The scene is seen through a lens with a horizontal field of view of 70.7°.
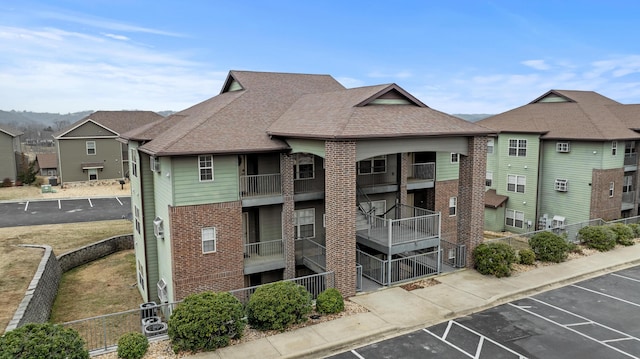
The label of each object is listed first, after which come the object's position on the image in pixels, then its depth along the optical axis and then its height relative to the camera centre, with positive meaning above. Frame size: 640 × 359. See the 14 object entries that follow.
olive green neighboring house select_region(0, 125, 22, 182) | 54.96 -1.04
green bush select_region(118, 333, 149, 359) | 12.52 -5.61
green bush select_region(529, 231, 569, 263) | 21.81 -5.13
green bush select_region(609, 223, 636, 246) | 25.41 -5.29
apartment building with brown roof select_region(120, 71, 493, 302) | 17.23 -1.91
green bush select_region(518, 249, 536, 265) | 21.27 -5.41
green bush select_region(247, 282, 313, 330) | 14.36 -5.24
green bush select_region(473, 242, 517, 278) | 19.64 -5.15
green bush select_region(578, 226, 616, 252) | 24.28 -5.21
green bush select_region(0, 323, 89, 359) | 10.74 -4.81
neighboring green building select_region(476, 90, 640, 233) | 31.00 -1.53
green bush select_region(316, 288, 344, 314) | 15.65 -5.53
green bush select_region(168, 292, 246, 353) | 13.05 -5.19
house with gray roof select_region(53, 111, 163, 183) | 55.44 -0.59
